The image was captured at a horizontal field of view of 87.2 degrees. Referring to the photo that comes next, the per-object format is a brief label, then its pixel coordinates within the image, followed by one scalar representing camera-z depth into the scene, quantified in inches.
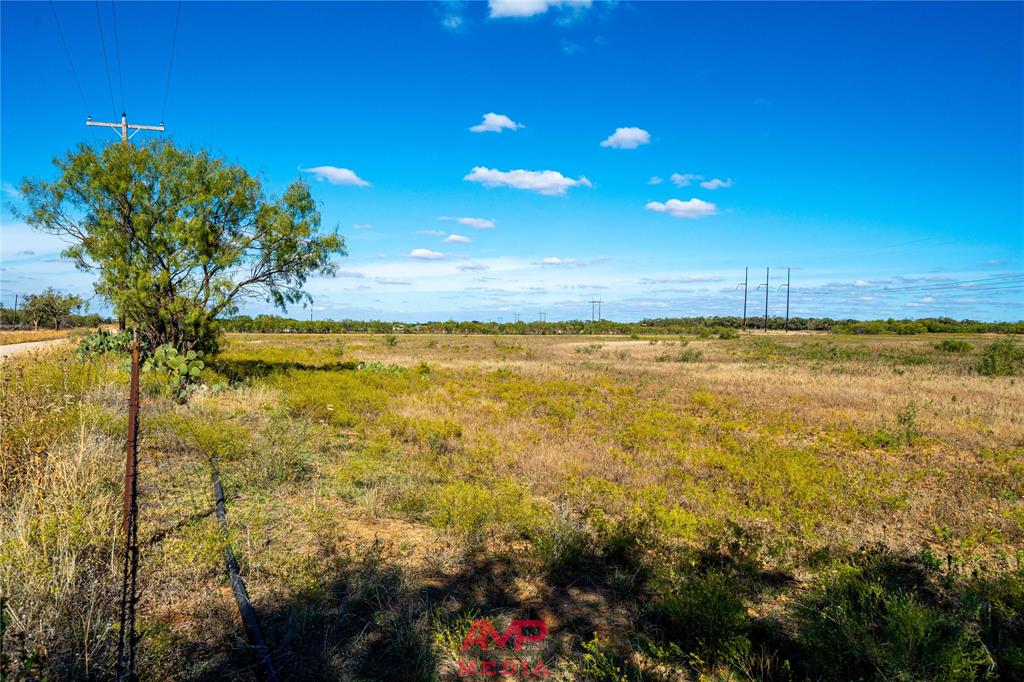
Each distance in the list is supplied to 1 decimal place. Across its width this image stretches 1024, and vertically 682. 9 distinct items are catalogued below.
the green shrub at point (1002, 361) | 936.3
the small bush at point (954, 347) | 1416.1
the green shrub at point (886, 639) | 142.5
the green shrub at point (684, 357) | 1327.6
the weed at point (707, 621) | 162.9
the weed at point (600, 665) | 149.5
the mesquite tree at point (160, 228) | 610.9
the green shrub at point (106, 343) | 721.6
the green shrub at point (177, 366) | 594.5
